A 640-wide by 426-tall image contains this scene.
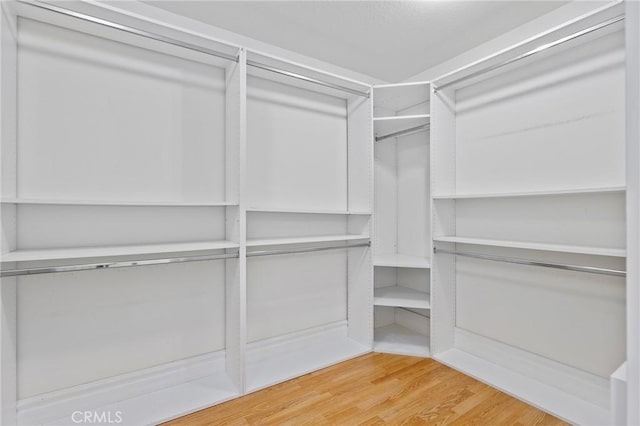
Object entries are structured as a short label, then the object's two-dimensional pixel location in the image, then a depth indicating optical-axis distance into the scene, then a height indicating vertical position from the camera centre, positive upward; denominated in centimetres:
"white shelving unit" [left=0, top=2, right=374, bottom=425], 168 -2
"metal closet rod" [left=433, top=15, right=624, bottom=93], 159 +96
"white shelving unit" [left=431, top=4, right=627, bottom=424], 177 -4
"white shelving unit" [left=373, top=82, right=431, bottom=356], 273 -3
